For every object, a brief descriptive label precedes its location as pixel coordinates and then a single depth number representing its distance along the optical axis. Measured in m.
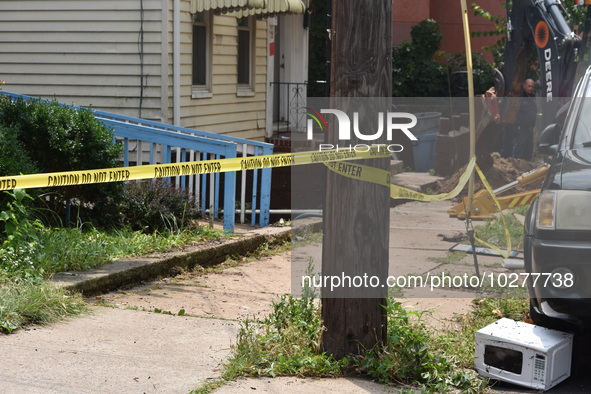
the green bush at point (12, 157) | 14.27
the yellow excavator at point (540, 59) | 21.17
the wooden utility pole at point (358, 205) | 9.95
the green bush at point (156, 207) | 18.06
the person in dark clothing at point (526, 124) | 28.36
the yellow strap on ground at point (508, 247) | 16.45
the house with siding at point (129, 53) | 26.14
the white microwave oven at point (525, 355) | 9.87
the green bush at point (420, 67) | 45.59
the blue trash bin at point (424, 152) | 34.28
